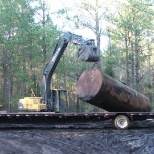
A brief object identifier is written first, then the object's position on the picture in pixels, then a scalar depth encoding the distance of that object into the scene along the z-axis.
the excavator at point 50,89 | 15.51
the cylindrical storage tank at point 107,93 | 14.33
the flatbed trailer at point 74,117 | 14.36
